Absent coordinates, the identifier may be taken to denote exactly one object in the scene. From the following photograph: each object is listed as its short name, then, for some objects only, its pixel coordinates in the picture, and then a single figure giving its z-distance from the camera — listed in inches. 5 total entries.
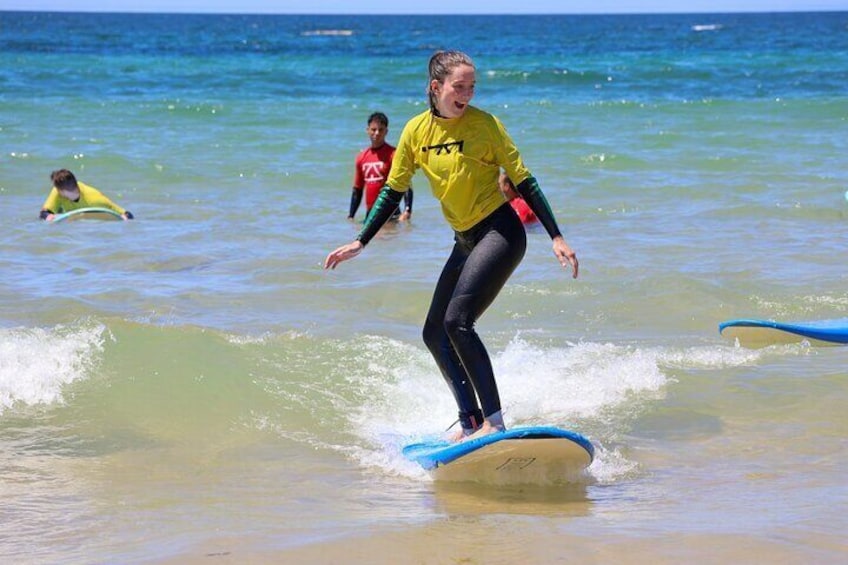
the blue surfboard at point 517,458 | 387.5
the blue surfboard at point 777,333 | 593.3
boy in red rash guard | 933.2
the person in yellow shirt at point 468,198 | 394.0
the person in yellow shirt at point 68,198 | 979.3
